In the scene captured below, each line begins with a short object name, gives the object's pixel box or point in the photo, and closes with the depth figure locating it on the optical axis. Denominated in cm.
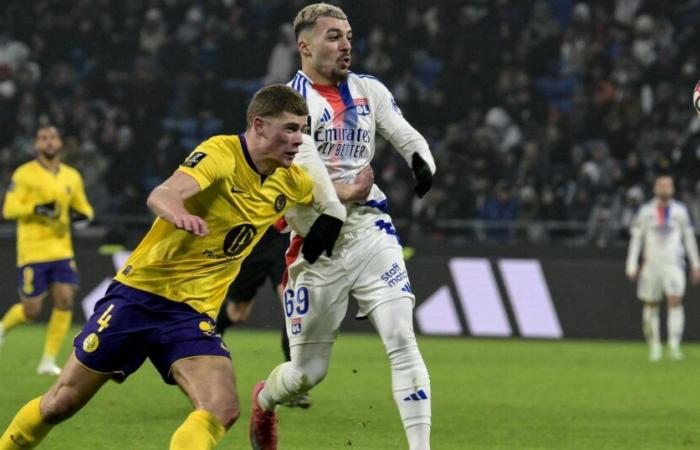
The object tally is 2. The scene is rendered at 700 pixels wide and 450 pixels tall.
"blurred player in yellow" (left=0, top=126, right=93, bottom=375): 2523
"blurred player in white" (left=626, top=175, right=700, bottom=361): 3193
